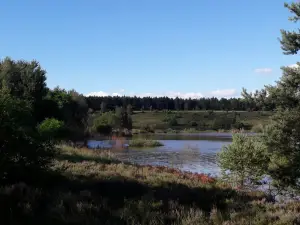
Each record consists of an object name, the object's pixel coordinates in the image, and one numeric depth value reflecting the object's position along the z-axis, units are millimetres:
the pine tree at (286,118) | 15852
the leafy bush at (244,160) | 18953
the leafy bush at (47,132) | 12664
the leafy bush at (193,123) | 136625
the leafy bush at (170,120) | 137250
